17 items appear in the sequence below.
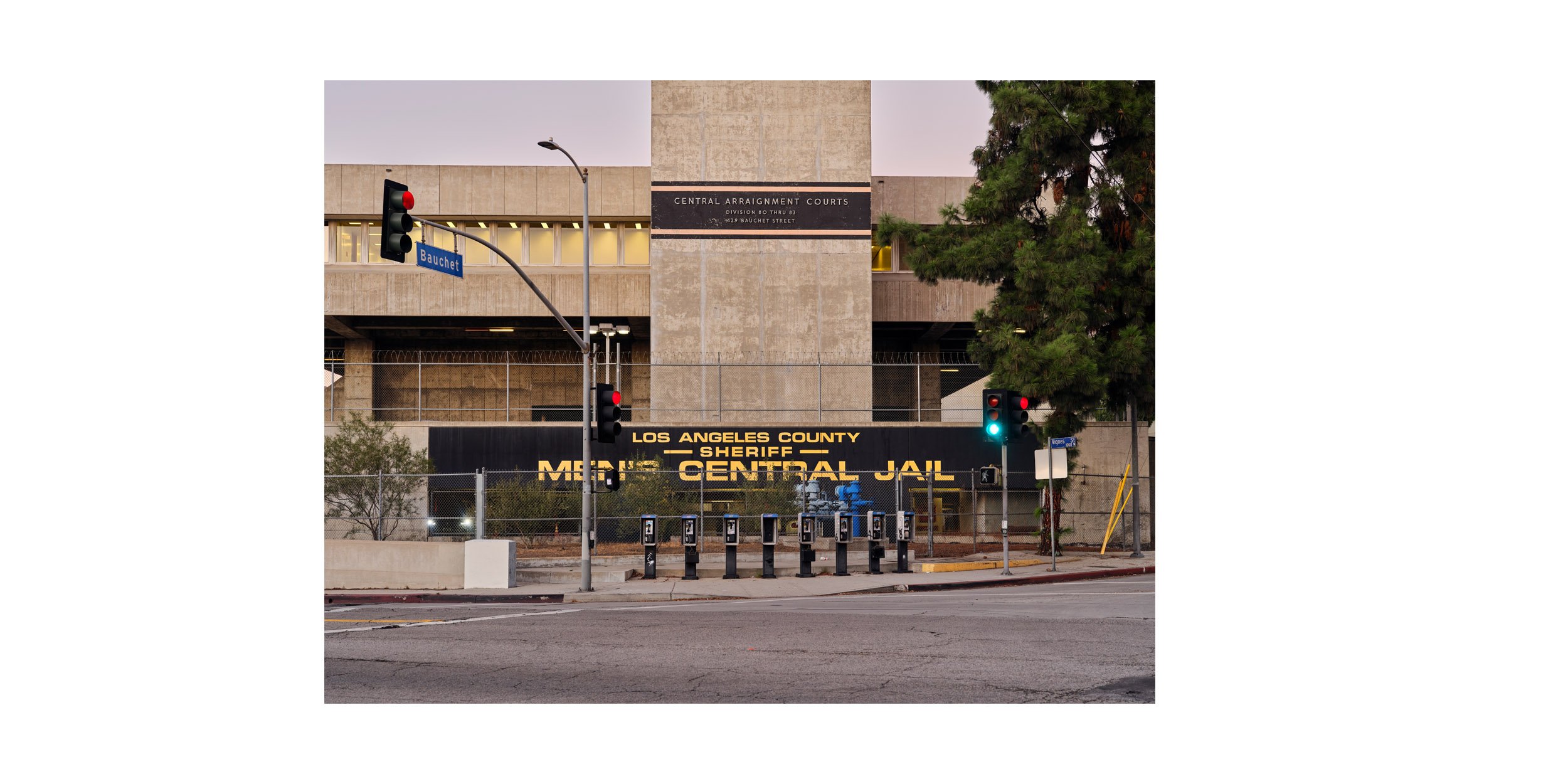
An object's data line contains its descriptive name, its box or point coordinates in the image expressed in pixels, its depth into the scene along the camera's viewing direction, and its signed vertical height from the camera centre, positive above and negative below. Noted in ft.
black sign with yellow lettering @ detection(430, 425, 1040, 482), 107.24 -1.00
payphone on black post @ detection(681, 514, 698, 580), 71.56 -6.10
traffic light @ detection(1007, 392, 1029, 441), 71.87 +1.46
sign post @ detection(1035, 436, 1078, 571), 76.74 -1.39
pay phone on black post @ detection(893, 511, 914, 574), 76.13 -6.23
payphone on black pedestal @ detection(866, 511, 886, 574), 74.84 -6.92
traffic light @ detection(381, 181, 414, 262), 44.83 +8.45
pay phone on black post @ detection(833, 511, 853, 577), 74.43 -6.68
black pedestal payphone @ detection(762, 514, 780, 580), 72.79 -6.29
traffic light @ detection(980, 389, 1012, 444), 71.51 +1.53
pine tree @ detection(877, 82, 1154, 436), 81.92 +14.20
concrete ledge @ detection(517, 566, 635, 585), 72.59 -8.55
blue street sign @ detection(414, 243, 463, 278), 47.57 +7.51
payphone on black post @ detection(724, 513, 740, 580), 72.49 -6.29
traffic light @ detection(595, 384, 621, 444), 64.49 +1.47
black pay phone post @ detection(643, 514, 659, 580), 72.33 -6.71
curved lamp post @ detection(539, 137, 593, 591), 66.13 -1.61
